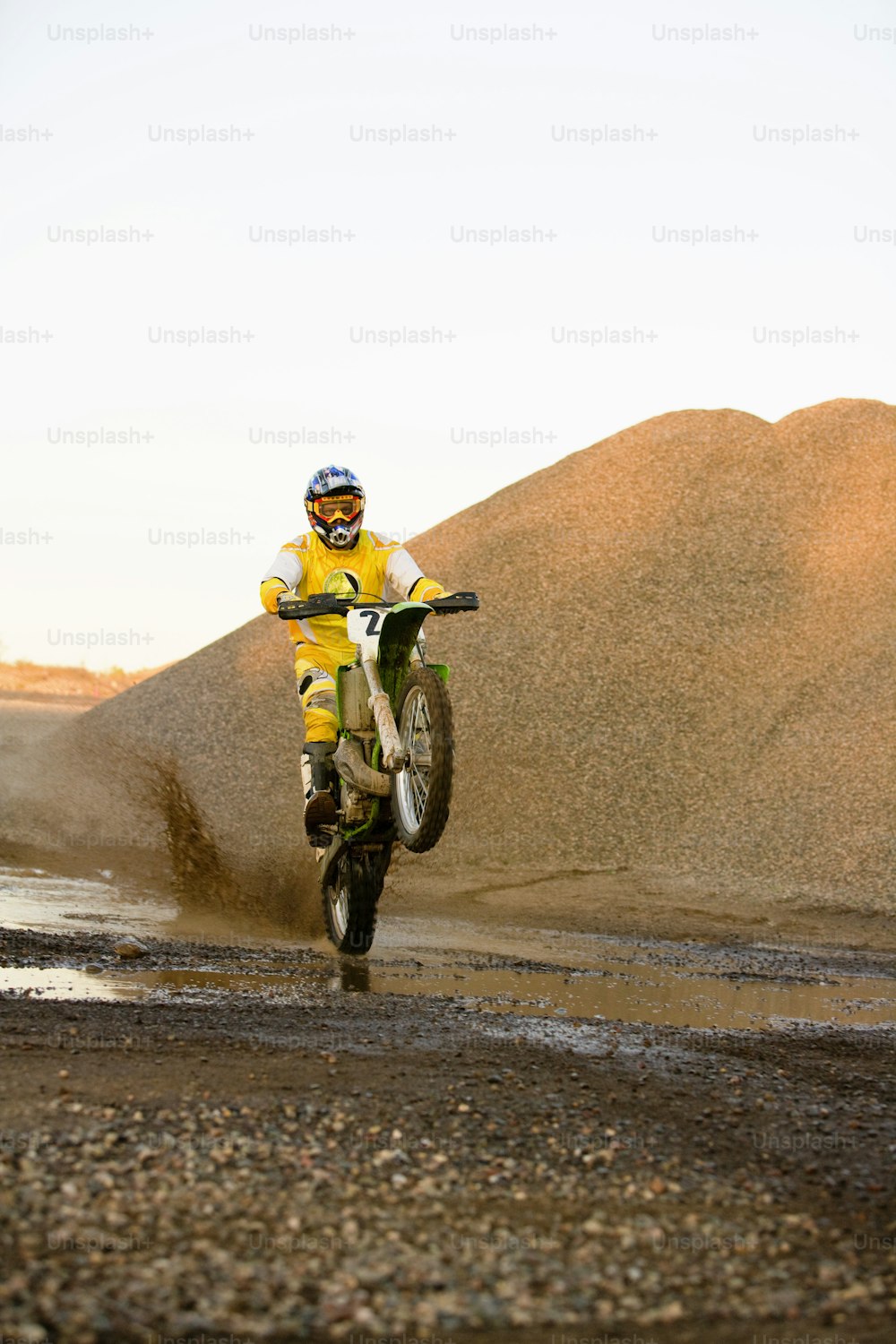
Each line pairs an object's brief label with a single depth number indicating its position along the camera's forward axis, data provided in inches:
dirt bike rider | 427.5
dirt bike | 364.5
